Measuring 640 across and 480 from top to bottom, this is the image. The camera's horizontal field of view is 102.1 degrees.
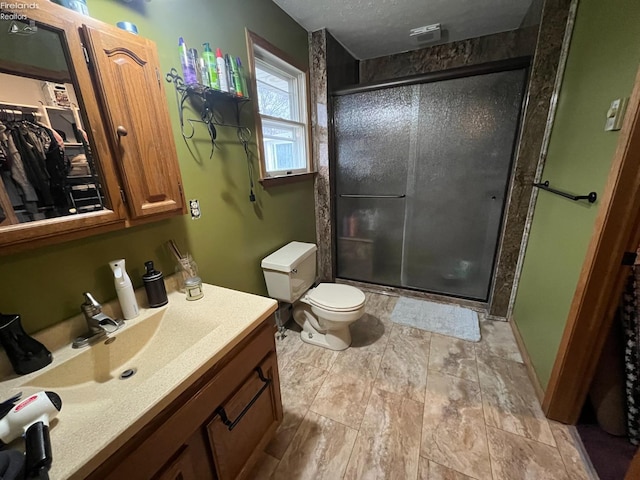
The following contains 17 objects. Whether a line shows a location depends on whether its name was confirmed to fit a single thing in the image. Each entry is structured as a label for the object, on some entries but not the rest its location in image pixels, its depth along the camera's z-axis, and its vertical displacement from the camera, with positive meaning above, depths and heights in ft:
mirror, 2.28 +0.35
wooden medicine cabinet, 2.29 +0.43
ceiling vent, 6.86 +3.33
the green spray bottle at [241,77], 4.44 +1.46
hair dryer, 1.56 -1.67
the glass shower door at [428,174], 6.47 -0.40
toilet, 5.65 -2.96
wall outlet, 4.24 -0.67
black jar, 3.40 -1.51
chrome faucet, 2.88 -1.65
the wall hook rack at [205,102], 3.84 +1.01
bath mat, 6.62 -4.24
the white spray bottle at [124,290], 3.10 -1.43
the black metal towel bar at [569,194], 3.60 -0.60
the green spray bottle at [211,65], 3.99 +1.50
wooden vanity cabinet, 2.02 -2.45
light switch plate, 3.17 +0.49
